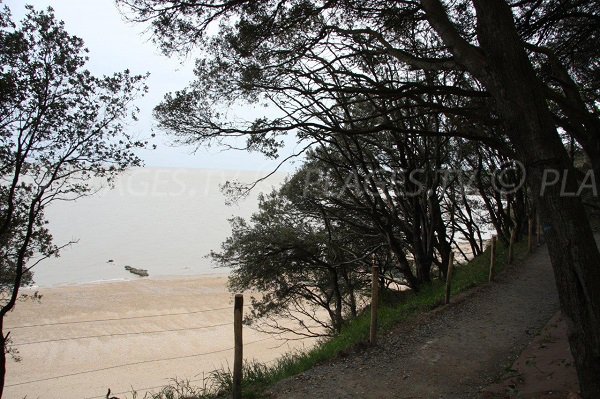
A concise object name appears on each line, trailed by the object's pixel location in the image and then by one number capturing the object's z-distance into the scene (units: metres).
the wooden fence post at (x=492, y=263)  9.72
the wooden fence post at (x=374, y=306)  5.69
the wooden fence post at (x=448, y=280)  7.83
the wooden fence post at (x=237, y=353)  4.20
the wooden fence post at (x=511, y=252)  11.99
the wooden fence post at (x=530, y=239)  13.84
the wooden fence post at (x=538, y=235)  15.79
